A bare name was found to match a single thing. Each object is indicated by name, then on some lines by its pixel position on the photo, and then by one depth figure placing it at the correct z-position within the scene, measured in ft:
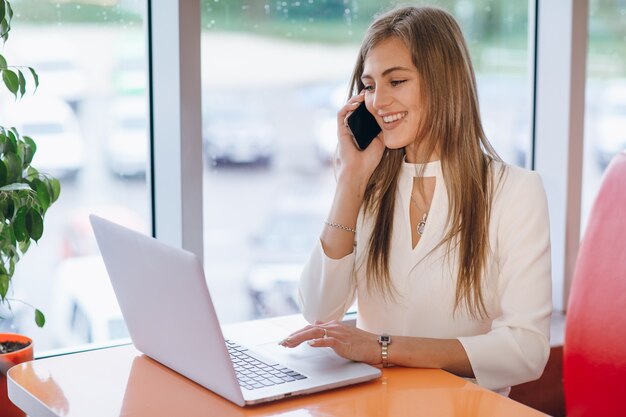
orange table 6.18
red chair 7.47
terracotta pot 7.58
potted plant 7.43
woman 7.53
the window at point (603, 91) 11.27
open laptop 6.11
